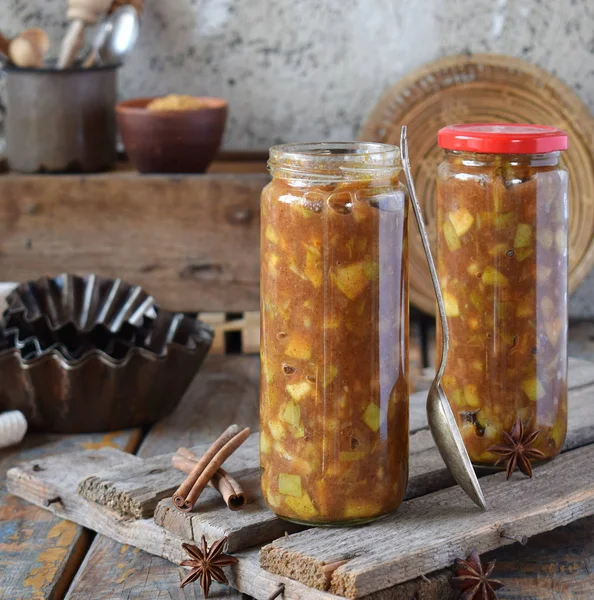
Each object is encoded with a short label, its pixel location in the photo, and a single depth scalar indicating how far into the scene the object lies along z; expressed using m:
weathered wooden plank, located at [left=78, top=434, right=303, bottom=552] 0.88
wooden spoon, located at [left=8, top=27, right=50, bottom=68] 1.32
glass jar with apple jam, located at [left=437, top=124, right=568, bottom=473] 0.91
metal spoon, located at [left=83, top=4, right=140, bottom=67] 1.35
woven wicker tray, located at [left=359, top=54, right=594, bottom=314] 1.36
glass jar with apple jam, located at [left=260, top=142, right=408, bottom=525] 0.85
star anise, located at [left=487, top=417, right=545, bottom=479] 0.92
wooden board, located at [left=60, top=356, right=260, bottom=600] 0.88
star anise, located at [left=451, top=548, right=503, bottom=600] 0.84
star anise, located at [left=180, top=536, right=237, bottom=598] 0.86
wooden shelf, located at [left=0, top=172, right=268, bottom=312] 1.30
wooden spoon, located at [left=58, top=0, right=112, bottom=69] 1.33
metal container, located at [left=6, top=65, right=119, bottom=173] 1.32
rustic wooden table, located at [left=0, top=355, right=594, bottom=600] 0.88
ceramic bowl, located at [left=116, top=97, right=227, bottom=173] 1.30
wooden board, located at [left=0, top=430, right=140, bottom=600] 0.89
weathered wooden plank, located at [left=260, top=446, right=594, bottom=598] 0.83
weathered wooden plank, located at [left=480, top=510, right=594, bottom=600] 0.87
